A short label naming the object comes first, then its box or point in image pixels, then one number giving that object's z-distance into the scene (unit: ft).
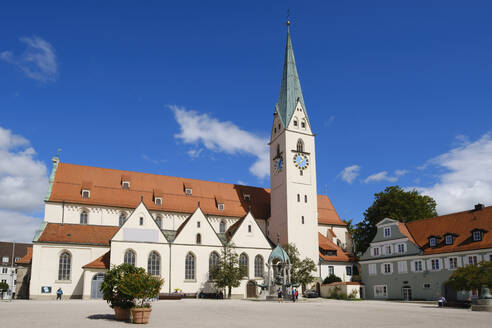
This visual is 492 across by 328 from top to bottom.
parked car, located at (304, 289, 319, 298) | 166.38
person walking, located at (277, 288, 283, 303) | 136.67
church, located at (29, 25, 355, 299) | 147.74
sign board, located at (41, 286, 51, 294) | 141.69
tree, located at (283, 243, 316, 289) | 164.35
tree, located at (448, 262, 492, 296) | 99.45
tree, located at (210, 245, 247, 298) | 152.76
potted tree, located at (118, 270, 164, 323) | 58.74
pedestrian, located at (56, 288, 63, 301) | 138.41
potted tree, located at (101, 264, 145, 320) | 62.03
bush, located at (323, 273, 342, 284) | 177.62
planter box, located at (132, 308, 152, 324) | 57.59
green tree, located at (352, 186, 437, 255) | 191.42
